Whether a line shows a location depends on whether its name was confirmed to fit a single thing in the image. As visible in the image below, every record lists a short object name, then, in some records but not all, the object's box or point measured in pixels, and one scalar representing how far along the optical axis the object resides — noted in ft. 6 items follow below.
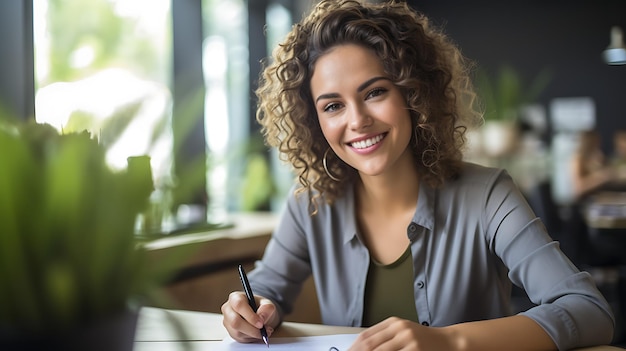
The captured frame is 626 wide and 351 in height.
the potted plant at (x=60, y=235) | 2.04
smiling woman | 4.84
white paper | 3.76
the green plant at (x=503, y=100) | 18.66
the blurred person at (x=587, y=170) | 18.34
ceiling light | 12.16
